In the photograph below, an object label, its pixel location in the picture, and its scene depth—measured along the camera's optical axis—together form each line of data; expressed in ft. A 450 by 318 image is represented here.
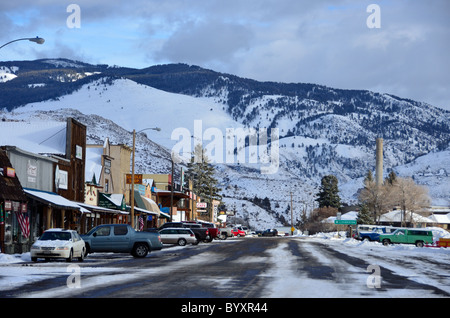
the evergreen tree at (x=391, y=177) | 587.56
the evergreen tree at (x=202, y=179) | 531.91
